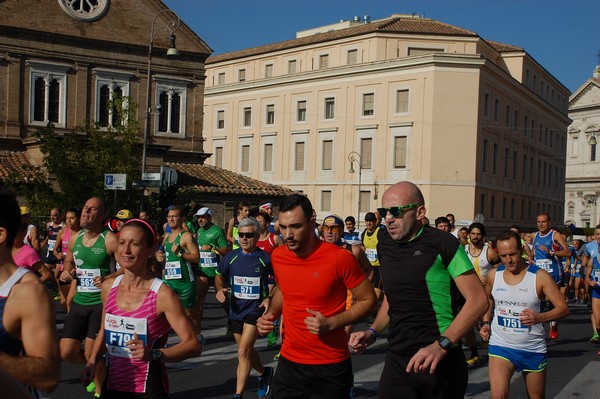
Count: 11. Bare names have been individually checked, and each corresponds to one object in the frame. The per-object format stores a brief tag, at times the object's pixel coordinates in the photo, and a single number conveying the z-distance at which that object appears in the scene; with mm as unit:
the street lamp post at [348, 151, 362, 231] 53781
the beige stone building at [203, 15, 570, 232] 51938
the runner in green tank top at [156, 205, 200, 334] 10562
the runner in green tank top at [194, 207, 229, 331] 12141
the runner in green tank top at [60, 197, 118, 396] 7655
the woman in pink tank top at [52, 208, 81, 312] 11578
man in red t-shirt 5320
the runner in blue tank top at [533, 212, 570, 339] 13836
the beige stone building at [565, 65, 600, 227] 91250
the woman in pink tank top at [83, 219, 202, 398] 4539
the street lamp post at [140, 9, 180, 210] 25828
